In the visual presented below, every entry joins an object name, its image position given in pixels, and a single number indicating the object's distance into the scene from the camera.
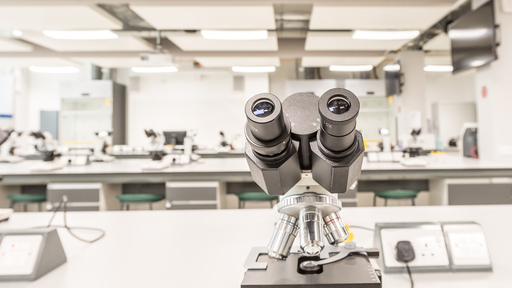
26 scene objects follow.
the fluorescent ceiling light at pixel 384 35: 3.83
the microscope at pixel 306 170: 0.48
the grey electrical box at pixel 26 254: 0.73
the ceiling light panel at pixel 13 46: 4.52
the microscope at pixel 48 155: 2.74
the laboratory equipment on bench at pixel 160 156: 2.82
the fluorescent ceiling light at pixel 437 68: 6.05
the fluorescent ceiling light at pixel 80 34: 3.78
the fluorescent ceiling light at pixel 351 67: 5.81
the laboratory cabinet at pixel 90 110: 6.73
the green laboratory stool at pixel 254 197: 2.73
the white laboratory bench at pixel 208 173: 2.55
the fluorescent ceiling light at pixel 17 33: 4.73
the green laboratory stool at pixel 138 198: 2.64
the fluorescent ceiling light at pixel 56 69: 5.60
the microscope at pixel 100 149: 3.61
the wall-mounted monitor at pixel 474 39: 3.09
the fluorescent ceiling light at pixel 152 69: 5.62
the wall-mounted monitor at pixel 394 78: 5.93
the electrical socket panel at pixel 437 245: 0.73
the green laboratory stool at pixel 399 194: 2.70
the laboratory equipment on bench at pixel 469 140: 3.74
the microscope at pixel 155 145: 3.12
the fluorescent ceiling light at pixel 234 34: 3.95
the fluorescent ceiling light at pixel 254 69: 6.03
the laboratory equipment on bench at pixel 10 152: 4.00
